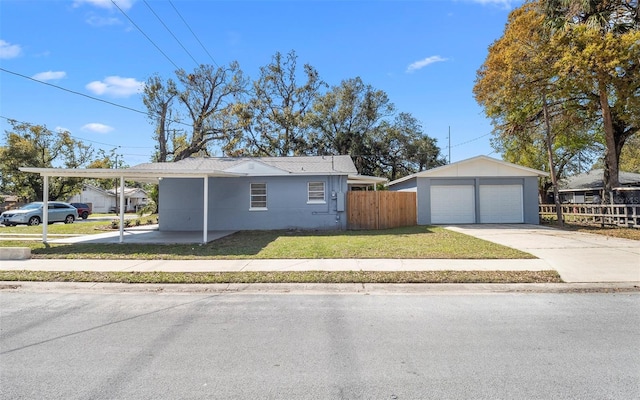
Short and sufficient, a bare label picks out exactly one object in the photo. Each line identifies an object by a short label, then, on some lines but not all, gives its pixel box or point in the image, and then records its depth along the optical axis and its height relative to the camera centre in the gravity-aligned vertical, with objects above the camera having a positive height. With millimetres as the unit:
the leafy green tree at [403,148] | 36188 +6123
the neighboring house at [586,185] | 30672 +1982
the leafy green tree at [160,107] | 29625 +8693
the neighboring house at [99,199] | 56084 +2038
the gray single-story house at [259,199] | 16984 +543
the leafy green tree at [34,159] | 33875 +5276
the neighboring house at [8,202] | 37519 +1307
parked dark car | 31188 +10
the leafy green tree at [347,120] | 34844 +8697
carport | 12148 +1331
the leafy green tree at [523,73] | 17156 +6601
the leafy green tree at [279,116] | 34688 +9053
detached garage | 19688 +836
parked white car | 22484 -141
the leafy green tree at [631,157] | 36488 +6178
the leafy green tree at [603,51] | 14875 +6411
